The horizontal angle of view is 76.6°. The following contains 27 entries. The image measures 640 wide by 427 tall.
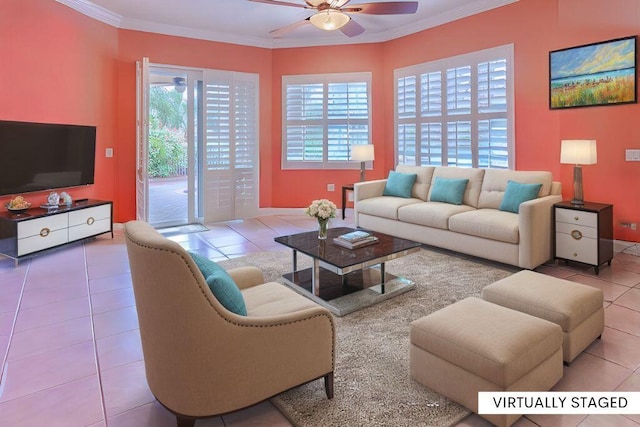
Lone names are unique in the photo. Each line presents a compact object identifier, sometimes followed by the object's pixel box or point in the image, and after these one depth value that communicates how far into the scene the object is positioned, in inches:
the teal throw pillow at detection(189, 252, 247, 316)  67.5
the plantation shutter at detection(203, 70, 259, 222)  264.5
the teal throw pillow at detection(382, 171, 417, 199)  225.1
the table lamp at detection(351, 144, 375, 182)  256.5
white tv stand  167.9
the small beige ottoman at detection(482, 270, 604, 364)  89.7
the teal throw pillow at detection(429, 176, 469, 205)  200.2
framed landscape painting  164.4
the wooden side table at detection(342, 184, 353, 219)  268.3
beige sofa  155.9
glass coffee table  124.0
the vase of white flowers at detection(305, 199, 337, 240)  138.6
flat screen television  177.6
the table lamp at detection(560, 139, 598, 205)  158.7
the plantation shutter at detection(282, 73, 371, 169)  278.8
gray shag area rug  74.4
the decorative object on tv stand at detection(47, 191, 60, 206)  193.3
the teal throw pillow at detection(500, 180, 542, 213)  169.8
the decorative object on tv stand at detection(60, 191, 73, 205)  199.6
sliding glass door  263.3
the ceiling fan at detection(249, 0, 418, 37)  147.8
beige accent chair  60.5
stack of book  136.3
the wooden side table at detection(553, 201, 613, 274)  151.9
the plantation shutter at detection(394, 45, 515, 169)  211.5
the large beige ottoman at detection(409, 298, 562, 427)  70.9
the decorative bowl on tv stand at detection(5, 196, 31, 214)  176.7
